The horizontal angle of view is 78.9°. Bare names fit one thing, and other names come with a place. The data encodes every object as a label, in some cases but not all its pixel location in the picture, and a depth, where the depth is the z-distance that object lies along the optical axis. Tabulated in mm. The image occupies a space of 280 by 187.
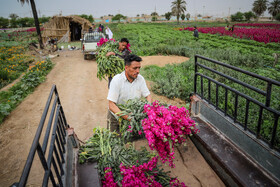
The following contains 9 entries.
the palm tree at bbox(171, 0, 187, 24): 77062
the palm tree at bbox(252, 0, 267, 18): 73250
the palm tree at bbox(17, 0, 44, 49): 17277
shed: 22406
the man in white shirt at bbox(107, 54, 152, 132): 2959
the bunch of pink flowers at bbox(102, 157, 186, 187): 2129
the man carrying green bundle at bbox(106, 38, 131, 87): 5288
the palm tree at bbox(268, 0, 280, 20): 75375
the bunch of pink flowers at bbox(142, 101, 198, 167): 2107
